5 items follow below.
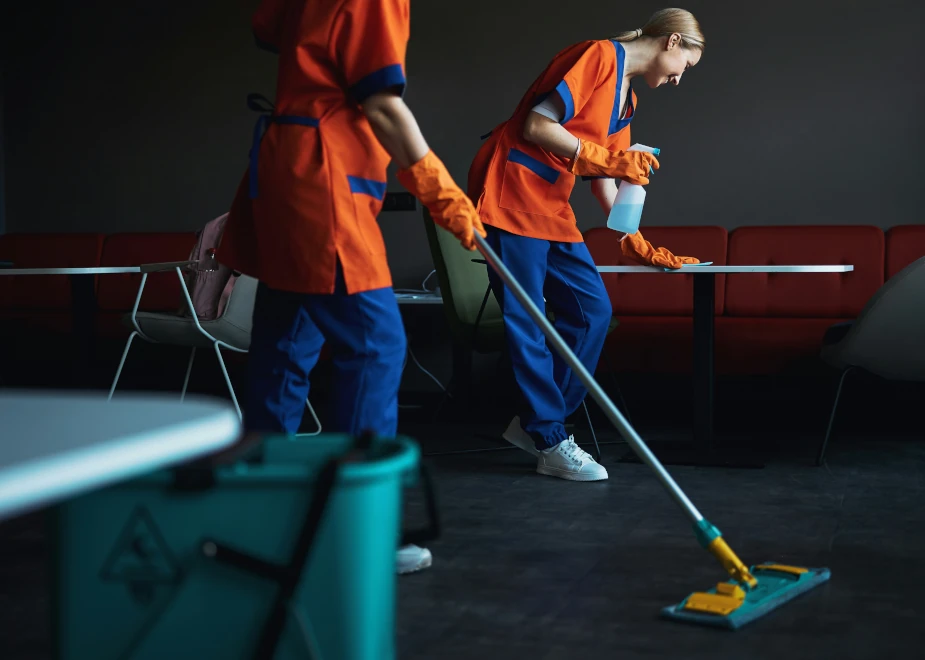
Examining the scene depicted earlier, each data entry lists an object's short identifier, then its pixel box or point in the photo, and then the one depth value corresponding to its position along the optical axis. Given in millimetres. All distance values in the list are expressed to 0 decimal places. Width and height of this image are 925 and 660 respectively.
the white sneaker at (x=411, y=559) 1748
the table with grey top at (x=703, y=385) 2863
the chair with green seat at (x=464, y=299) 3111
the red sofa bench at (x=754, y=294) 3650
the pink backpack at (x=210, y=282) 3121
